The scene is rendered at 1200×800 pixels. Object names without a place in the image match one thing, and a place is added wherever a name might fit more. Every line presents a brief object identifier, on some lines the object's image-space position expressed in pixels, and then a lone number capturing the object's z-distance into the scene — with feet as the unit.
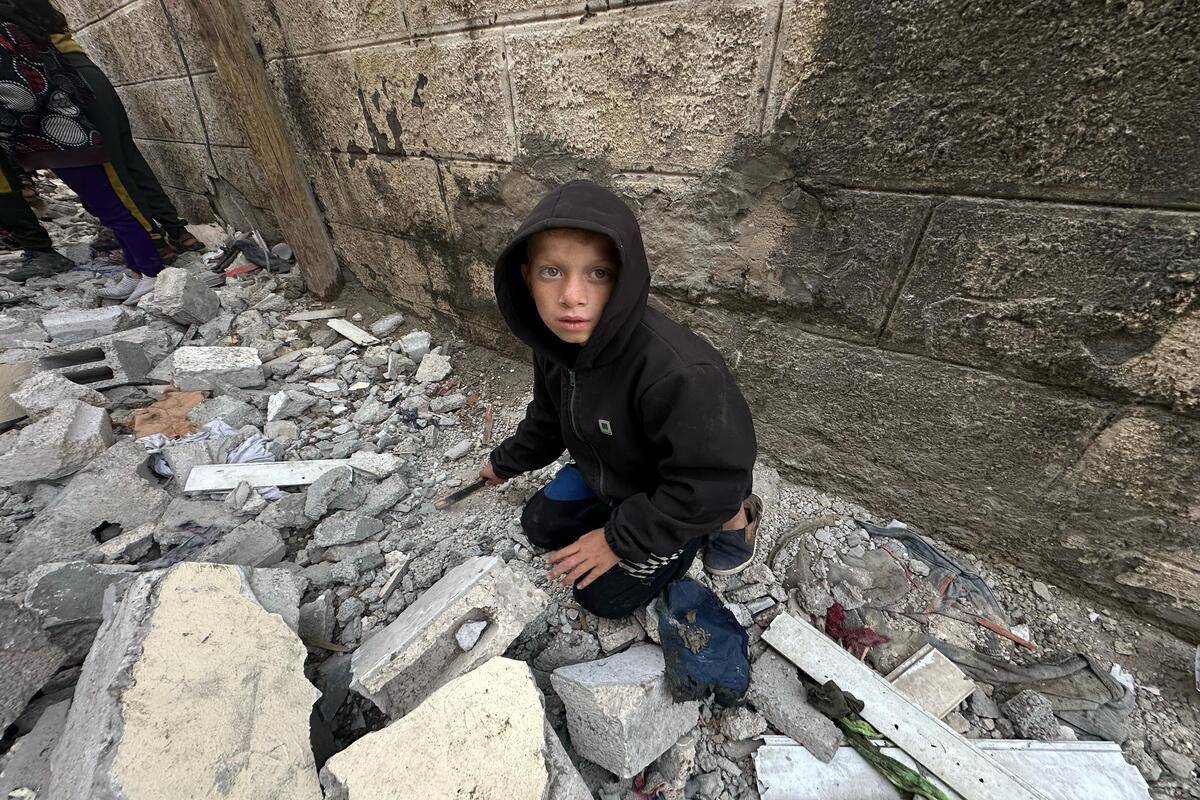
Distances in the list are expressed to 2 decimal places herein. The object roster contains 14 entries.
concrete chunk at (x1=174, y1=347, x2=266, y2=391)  10.39
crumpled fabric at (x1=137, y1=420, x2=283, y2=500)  8.57
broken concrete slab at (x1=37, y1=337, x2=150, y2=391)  10.35
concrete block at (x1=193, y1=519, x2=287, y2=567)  6.63
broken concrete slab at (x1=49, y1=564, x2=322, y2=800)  3.60
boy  3.92
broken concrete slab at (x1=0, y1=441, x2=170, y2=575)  6.78
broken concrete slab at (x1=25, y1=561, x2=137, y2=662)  5.08
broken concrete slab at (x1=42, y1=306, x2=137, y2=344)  11.93
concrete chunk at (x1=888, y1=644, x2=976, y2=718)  5.29
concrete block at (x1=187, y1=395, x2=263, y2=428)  9.75
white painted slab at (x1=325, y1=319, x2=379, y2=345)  12.42
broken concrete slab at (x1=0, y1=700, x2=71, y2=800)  4.19
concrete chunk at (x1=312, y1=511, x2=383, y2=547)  7.30
